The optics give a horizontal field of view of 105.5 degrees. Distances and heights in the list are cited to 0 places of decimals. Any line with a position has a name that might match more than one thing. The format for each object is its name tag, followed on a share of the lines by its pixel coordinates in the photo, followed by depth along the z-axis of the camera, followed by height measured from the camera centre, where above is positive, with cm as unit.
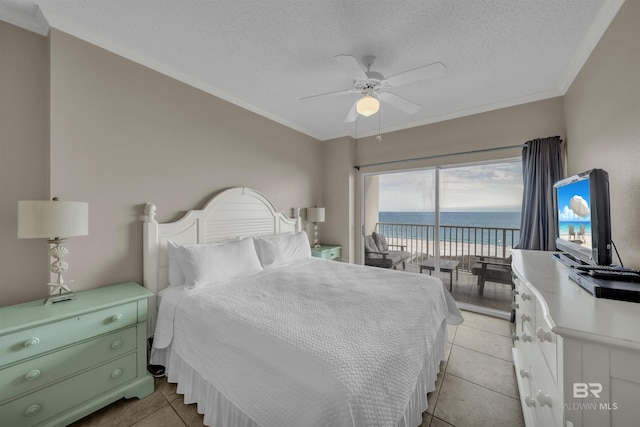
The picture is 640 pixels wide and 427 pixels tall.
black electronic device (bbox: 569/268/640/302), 97 -30
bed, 102 -64
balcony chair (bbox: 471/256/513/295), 320 -76
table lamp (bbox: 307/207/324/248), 390 -2
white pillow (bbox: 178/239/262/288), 203 -44
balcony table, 351 -76
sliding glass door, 322 -8
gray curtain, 259 +25
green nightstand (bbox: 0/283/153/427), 130 -86
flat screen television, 122 -2
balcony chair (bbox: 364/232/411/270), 419 -67
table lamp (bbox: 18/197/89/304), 142 -7
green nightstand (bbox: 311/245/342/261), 368 -60
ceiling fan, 173 +106
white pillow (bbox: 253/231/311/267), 275 -41
